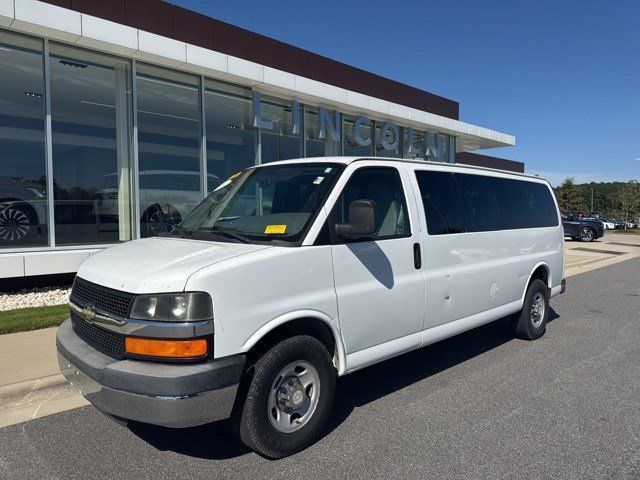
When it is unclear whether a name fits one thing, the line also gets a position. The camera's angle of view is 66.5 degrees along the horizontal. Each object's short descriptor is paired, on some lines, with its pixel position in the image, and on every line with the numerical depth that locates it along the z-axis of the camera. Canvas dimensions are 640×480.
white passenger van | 2.83
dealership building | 8.90
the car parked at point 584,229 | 25.16
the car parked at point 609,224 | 47.56
